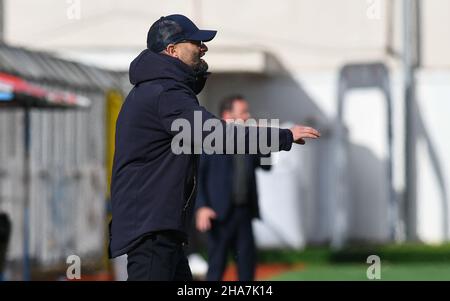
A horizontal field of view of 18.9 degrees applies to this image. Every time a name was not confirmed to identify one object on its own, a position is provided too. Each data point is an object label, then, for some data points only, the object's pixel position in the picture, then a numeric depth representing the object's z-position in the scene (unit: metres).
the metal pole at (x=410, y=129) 22.56
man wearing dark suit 12.06
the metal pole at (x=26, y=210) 14.14
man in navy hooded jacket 6.93
